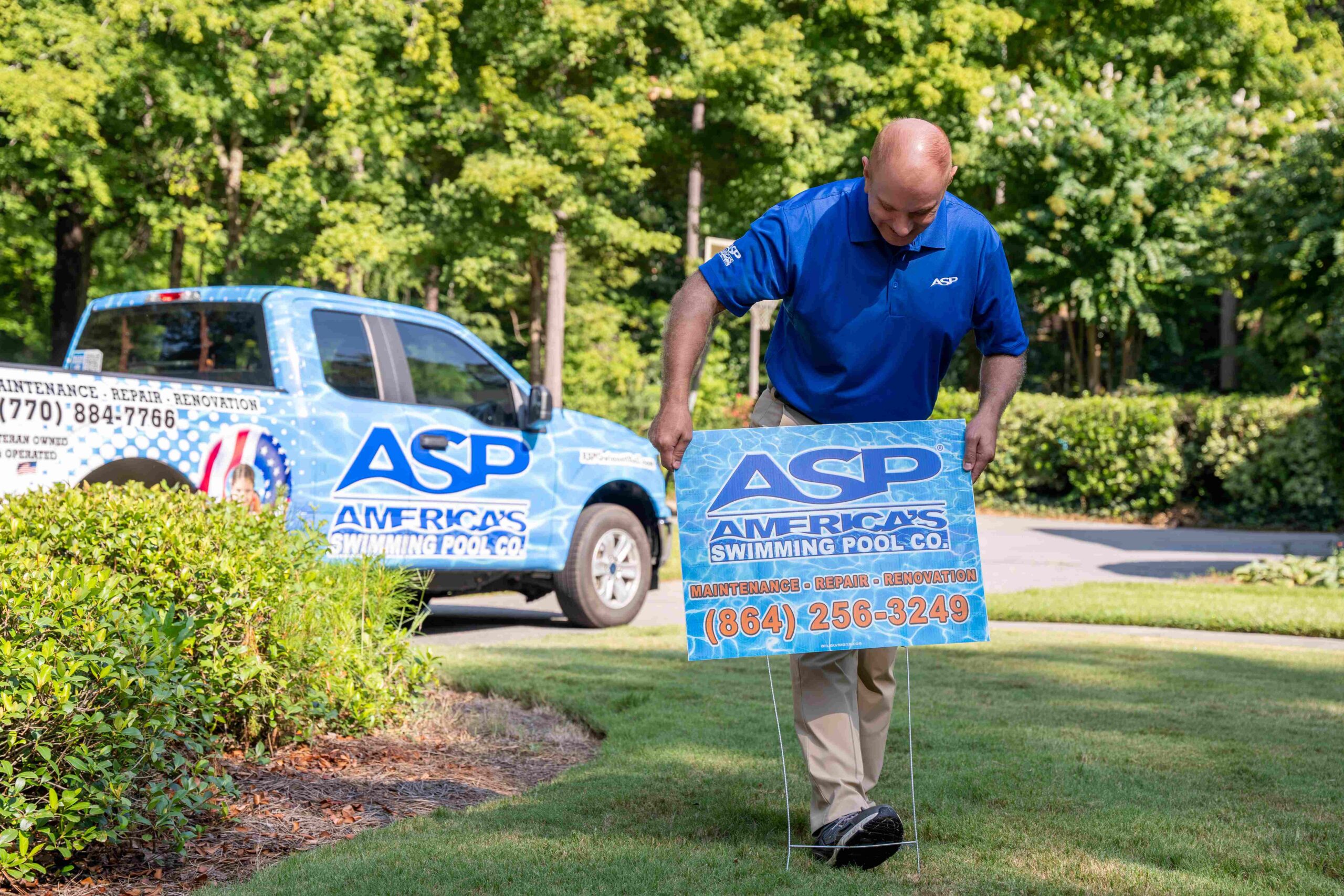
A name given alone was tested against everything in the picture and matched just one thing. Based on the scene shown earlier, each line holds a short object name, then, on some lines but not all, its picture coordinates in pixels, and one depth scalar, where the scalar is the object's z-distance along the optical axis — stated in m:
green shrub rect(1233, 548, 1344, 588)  12.49
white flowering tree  23.67
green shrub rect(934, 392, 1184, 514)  22.03
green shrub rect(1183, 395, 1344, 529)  20.94
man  3.92
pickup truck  6.70
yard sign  3.95
